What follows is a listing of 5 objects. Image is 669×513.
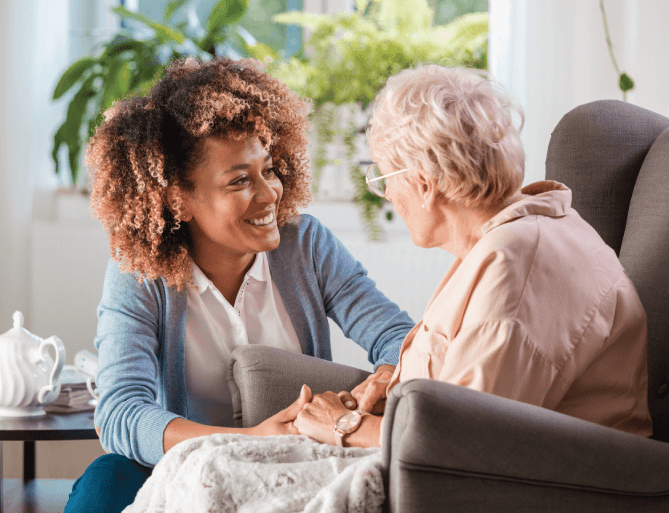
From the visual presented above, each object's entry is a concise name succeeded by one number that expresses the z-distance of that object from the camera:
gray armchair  2.00
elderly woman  2.10
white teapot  2.56
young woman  2.45
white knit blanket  2.04
